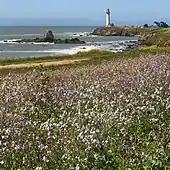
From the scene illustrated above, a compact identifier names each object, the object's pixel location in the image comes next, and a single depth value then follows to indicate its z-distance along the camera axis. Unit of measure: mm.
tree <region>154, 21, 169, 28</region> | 187925
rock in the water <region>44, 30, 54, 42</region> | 109750
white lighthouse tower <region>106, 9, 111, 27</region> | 184625
